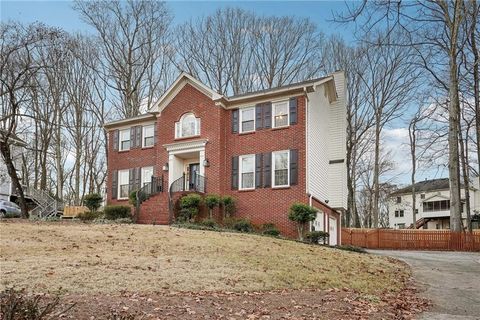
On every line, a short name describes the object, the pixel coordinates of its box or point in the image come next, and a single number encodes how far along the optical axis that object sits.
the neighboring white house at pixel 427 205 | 55.79
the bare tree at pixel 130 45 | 31.70
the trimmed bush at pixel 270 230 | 18.48
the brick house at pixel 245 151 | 20.23
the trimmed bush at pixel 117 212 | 21.48
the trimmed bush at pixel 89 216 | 20.45
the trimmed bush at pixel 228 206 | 20.78
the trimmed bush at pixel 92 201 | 23.53
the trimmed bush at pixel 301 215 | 18.70
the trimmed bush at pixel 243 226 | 18.92
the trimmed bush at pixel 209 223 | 18.45
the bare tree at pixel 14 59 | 20.94
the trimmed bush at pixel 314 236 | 17.88
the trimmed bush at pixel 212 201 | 20.41
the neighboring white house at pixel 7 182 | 30.92
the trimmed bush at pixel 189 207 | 20.31
